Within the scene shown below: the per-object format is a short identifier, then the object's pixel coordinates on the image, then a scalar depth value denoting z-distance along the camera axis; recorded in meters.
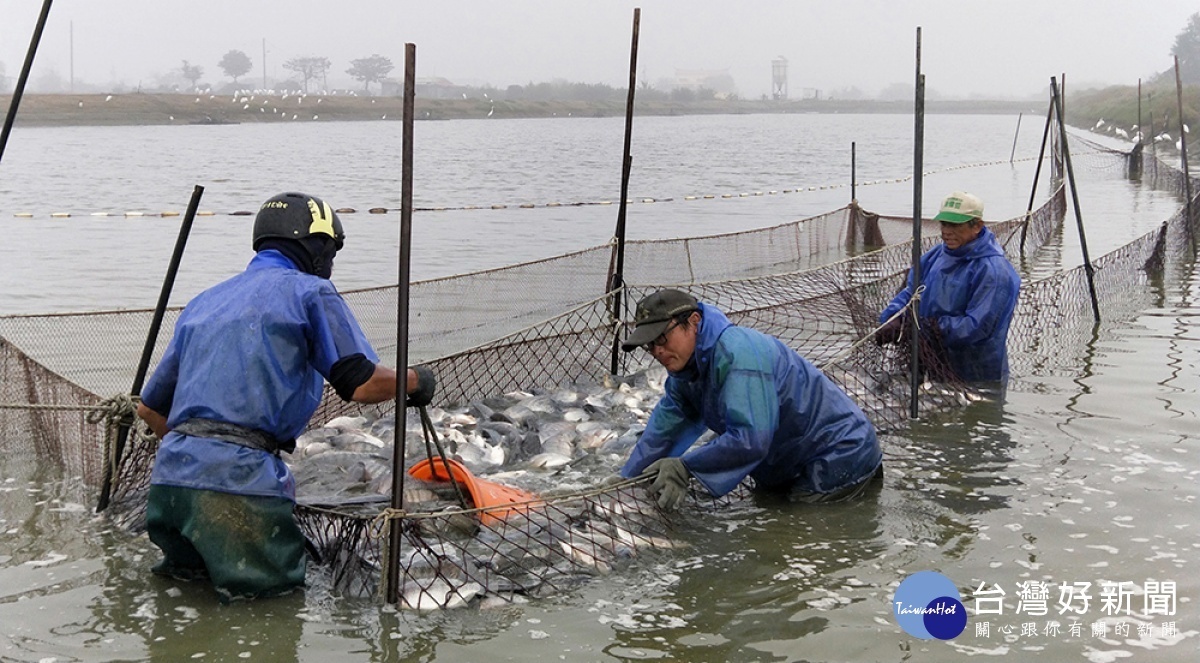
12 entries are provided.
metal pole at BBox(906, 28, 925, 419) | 7.43
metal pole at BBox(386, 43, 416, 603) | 4.40
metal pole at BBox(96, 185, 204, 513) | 5.61
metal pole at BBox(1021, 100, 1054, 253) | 15.16
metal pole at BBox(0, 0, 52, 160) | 5.98
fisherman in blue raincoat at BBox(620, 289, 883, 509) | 5.13
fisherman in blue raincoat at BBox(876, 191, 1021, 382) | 7.80
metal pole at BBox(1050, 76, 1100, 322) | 10.95
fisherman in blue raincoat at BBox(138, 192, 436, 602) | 4.43
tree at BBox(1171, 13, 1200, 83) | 106.12
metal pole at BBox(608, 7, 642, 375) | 8.83
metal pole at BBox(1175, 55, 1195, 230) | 18.93
